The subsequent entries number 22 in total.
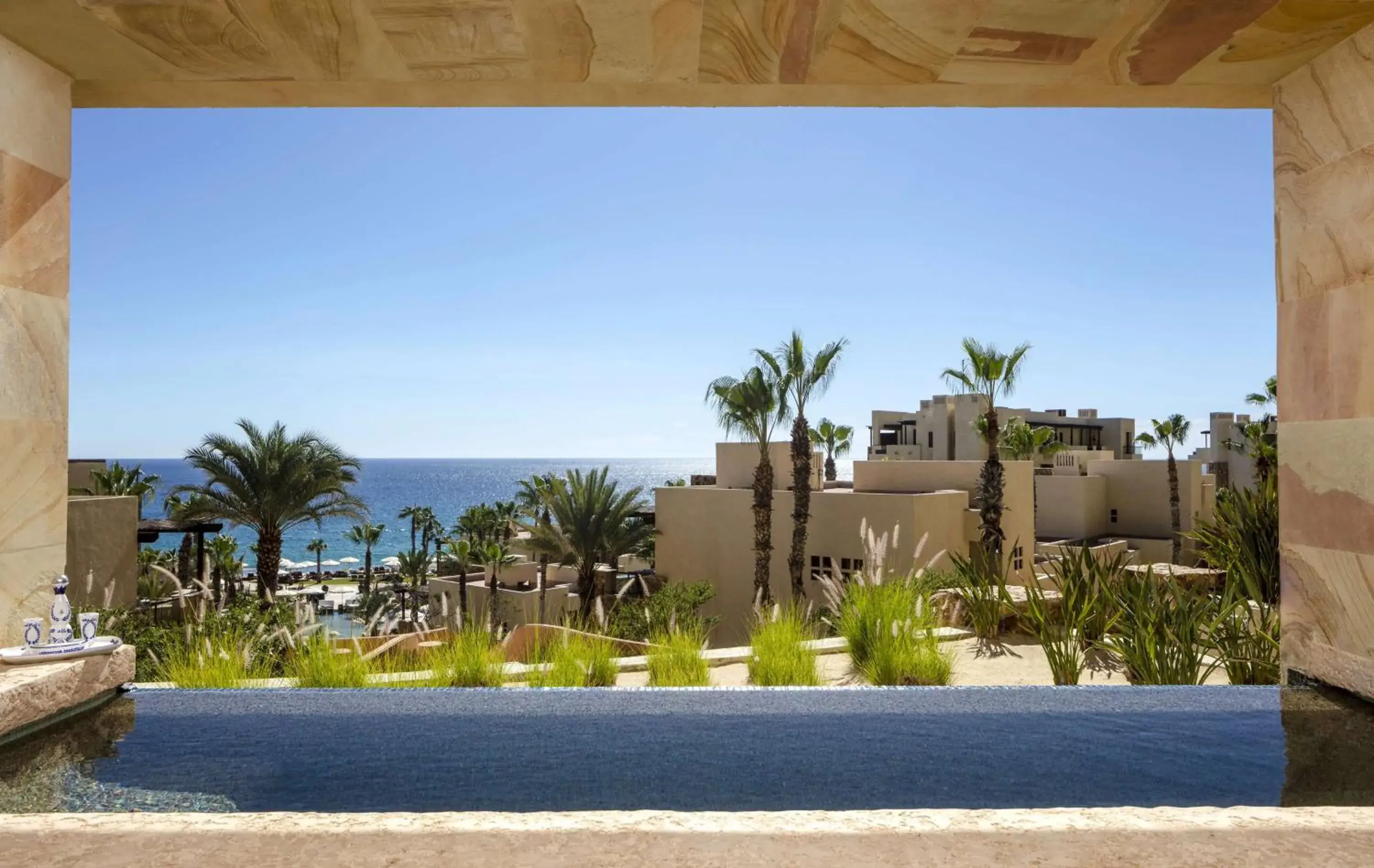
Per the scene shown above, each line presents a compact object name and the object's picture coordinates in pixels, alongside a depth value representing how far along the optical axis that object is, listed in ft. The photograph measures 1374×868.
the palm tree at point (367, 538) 130.82
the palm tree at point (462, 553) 99.04
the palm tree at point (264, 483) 49.47
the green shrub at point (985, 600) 19.52
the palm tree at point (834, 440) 136.26
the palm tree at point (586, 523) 63.52
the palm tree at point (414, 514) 148.15
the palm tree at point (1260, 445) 69.72
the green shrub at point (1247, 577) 14.42
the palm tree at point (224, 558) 84.48
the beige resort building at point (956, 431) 123.65
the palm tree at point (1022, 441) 91.56
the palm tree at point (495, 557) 95.91
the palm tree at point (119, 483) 64.69
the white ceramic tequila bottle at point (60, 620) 11.24
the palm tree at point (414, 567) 116.06
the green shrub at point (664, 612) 17.85
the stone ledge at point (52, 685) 9.89
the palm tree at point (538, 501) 66.49
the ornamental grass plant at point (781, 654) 15.07
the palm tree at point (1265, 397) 90.12
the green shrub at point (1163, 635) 13.98
